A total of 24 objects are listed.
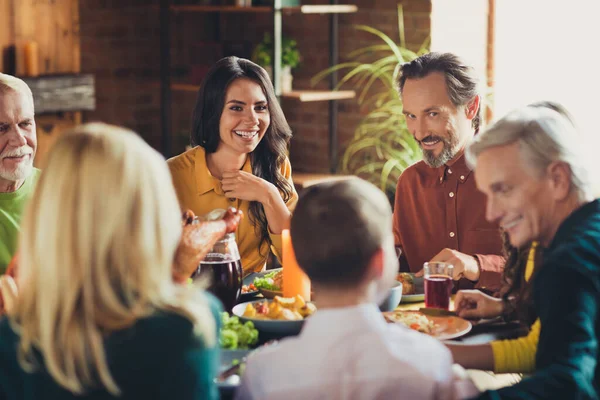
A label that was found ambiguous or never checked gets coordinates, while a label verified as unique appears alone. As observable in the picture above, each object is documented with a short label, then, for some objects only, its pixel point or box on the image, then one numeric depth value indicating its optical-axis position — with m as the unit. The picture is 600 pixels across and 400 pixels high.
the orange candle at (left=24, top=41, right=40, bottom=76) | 4.71
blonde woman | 1.30
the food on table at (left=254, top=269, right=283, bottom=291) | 2.28
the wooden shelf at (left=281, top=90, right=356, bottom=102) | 4.63
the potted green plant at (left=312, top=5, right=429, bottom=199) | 4.38
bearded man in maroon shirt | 2.86
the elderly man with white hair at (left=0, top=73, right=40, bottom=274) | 2.49
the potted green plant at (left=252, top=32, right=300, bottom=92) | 4.82
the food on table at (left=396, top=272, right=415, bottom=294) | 2.31
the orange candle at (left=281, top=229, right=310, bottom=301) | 2.19
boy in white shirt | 1.39
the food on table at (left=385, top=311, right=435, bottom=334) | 1.97
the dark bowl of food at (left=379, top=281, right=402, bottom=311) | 2.14
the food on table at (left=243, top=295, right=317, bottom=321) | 1.97
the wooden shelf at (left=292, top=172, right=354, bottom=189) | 4.71
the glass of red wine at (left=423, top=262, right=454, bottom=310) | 2.17
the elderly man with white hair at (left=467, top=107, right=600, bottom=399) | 1.52
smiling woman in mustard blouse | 2.80
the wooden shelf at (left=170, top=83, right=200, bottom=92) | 5.03
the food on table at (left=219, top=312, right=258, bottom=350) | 1.87
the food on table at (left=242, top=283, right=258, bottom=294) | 2.31
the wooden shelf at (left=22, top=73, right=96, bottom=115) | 4.75
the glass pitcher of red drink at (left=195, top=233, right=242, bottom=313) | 2.08
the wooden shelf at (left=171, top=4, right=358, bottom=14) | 4.53
